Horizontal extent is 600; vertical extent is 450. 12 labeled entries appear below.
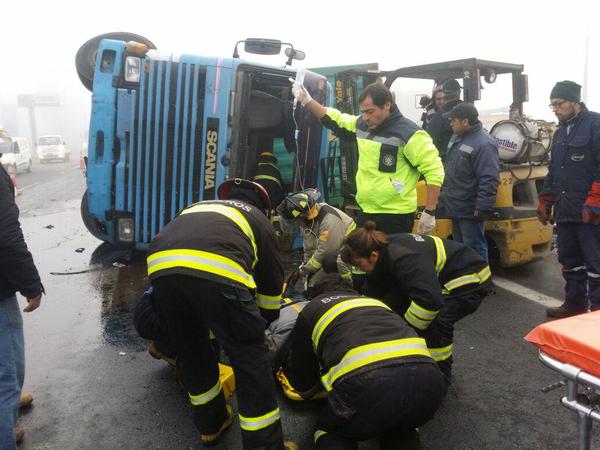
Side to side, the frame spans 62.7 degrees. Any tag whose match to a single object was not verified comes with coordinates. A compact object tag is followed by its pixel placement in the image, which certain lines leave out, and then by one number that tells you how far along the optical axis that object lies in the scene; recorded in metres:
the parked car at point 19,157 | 17.33
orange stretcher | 1.50
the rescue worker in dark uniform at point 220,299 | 2.13
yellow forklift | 4.91
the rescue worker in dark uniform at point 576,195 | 3.76
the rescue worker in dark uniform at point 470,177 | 4.27
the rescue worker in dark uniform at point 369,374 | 2.08
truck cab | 4.70
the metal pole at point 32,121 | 46.53
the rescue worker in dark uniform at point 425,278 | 2.64
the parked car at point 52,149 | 26.55
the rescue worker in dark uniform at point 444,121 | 5.04
